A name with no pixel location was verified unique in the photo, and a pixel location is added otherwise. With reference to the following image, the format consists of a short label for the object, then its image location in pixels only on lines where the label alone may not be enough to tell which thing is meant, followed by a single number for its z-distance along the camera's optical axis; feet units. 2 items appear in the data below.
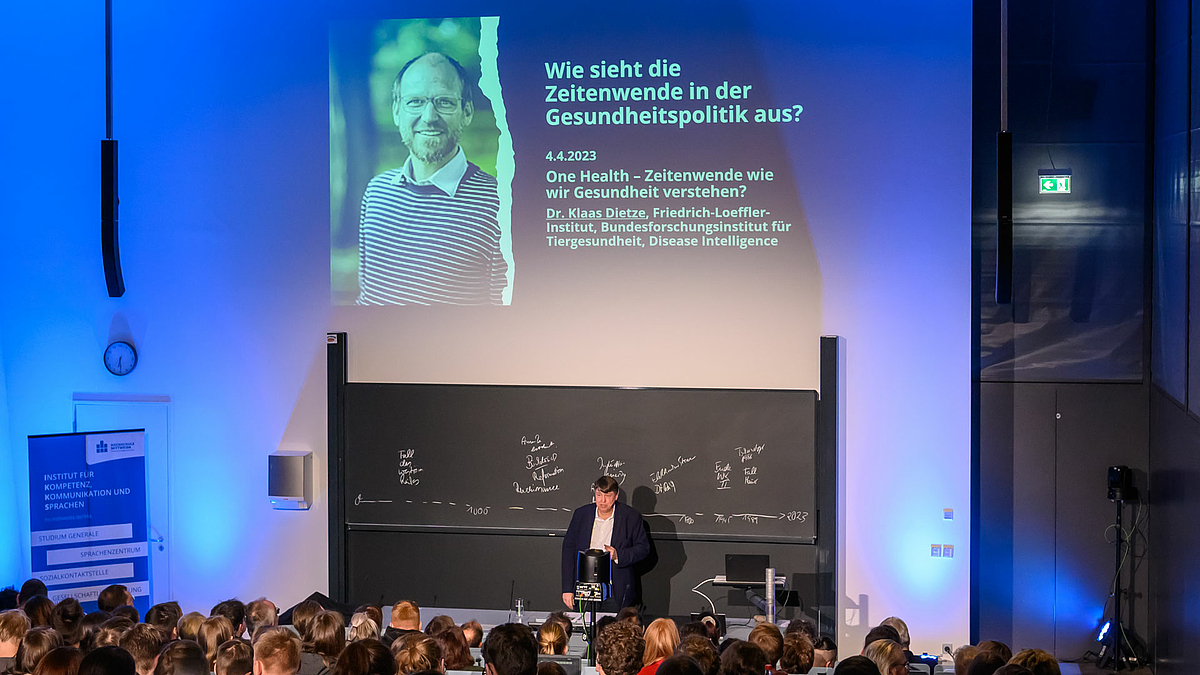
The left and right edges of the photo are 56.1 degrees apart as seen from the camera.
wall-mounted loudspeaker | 26.09
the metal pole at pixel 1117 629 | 24.91
